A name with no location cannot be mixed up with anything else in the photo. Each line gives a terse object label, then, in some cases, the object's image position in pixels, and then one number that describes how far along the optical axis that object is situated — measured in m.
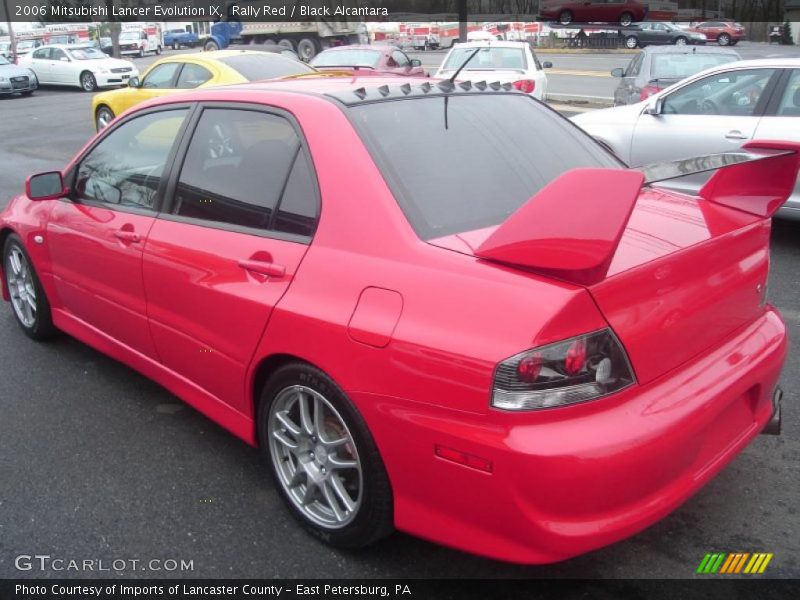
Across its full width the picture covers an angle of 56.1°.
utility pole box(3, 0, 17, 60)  36.56
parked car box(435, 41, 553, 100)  12.15
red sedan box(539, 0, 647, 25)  36.69
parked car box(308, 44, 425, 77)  14.12
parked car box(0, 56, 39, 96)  22.72
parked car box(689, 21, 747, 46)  39.00
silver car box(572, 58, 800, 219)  6.27
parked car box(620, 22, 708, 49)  36.03
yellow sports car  10.31
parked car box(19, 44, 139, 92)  24.34
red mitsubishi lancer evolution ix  2.14
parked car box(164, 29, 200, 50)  57.25
